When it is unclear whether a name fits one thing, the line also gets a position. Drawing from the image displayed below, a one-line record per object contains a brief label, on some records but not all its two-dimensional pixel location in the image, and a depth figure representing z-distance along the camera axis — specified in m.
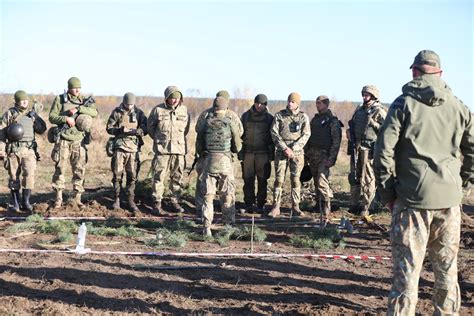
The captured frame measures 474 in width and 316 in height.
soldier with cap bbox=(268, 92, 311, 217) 12.18
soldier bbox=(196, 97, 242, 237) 10.14
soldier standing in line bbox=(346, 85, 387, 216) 11.86
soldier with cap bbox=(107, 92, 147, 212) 12.59
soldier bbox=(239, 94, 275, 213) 12.77
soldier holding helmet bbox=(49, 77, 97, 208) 12.35
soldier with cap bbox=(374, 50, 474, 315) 5.37
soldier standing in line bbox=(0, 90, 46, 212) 12.27
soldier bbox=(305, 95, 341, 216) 12.26
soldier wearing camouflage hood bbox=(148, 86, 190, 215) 12.44
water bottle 9.12
